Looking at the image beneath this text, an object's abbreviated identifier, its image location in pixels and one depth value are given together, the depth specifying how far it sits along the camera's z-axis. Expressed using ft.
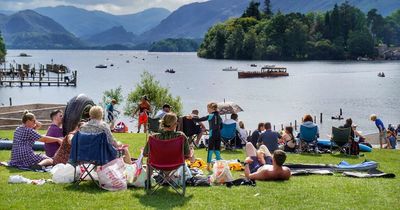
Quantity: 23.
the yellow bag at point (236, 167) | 42.72
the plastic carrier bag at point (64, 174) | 34.22
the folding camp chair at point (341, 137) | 58.70
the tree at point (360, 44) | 612.70
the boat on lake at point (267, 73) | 403.95
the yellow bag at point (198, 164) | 42.77
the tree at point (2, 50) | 423.64
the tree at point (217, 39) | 613.11
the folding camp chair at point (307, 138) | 59.62
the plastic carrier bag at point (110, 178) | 32.91
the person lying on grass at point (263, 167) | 36.55
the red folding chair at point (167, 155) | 31.71
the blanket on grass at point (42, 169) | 38.42
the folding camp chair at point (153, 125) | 65.53
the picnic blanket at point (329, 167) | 41.19
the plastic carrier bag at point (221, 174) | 34.99
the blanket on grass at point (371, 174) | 39.40
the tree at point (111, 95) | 133.96
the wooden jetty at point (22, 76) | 292.40
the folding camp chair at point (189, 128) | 58.95
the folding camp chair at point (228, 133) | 60.85
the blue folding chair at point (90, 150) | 33.12
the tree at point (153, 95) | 125.80
